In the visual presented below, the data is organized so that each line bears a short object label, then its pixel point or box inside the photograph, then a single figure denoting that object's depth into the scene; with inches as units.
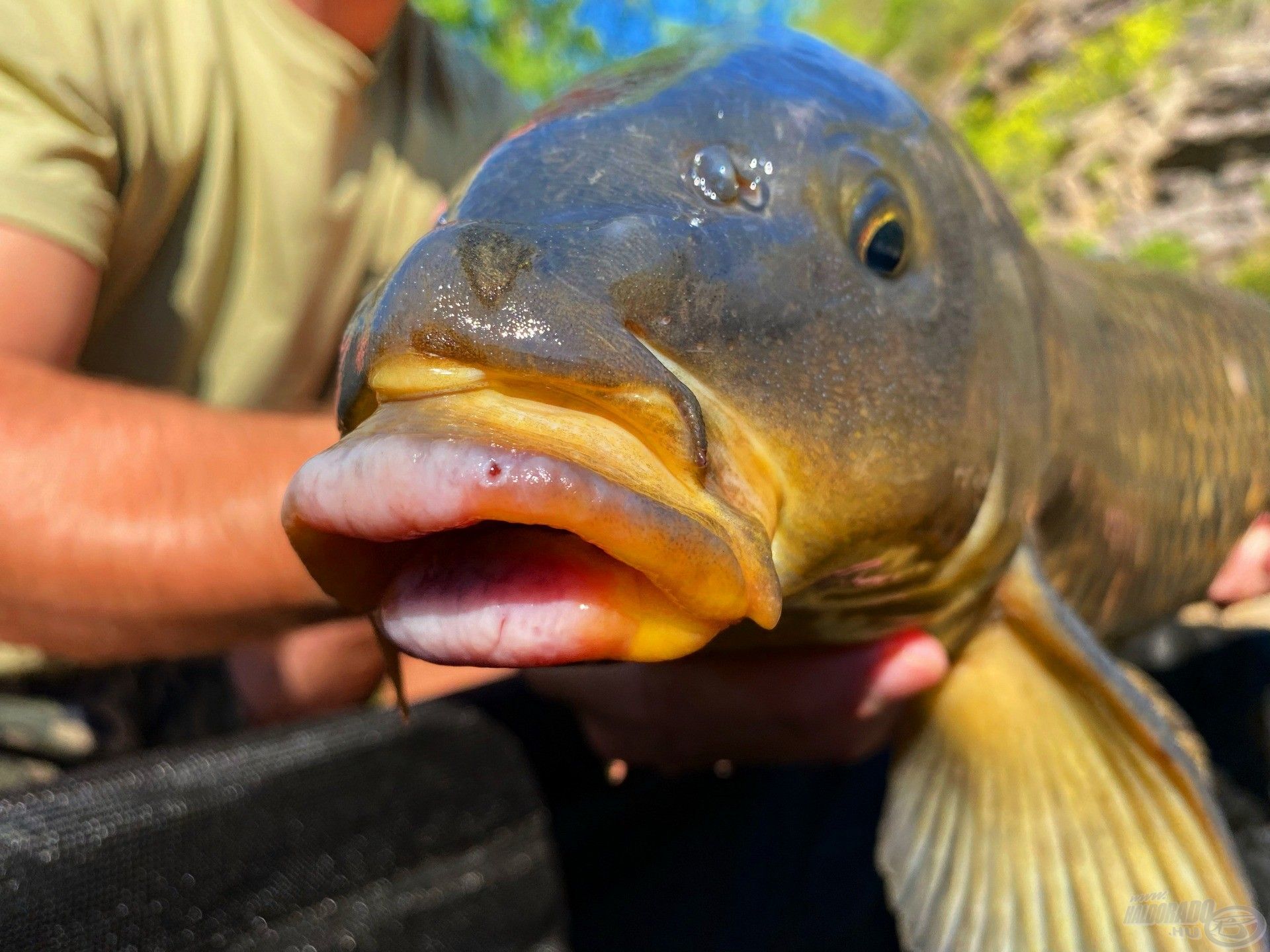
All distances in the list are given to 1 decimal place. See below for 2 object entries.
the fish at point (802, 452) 5.6
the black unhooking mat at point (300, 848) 9.5
